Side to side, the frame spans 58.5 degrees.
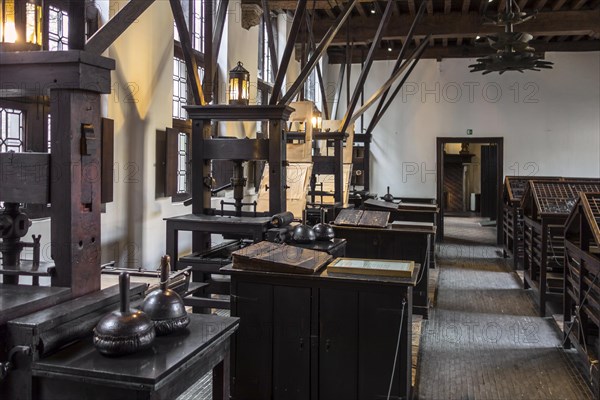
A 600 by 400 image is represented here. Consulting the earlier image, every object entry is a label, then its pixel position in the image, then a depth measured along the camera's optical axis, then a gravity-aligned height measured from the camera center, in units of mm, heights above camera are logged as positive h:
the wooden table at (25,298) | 1602 -377
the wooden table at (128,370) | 1448 -528
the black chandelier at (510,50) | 5651 +1540
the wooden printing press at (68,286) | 1524 -367
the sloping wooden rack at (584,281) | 3371 -671
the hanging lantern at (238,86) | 4930 +886
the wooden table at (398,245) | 5059 -601
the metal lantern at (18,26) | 1887 +549
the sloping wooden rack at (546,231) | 4965 -467
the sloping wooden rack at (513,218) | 7207 -488
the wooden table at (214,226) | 4129 -353
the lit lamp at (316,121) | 7809 +908
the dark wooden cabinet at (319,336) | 2760 -816
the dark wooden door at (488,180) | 14383 +91
